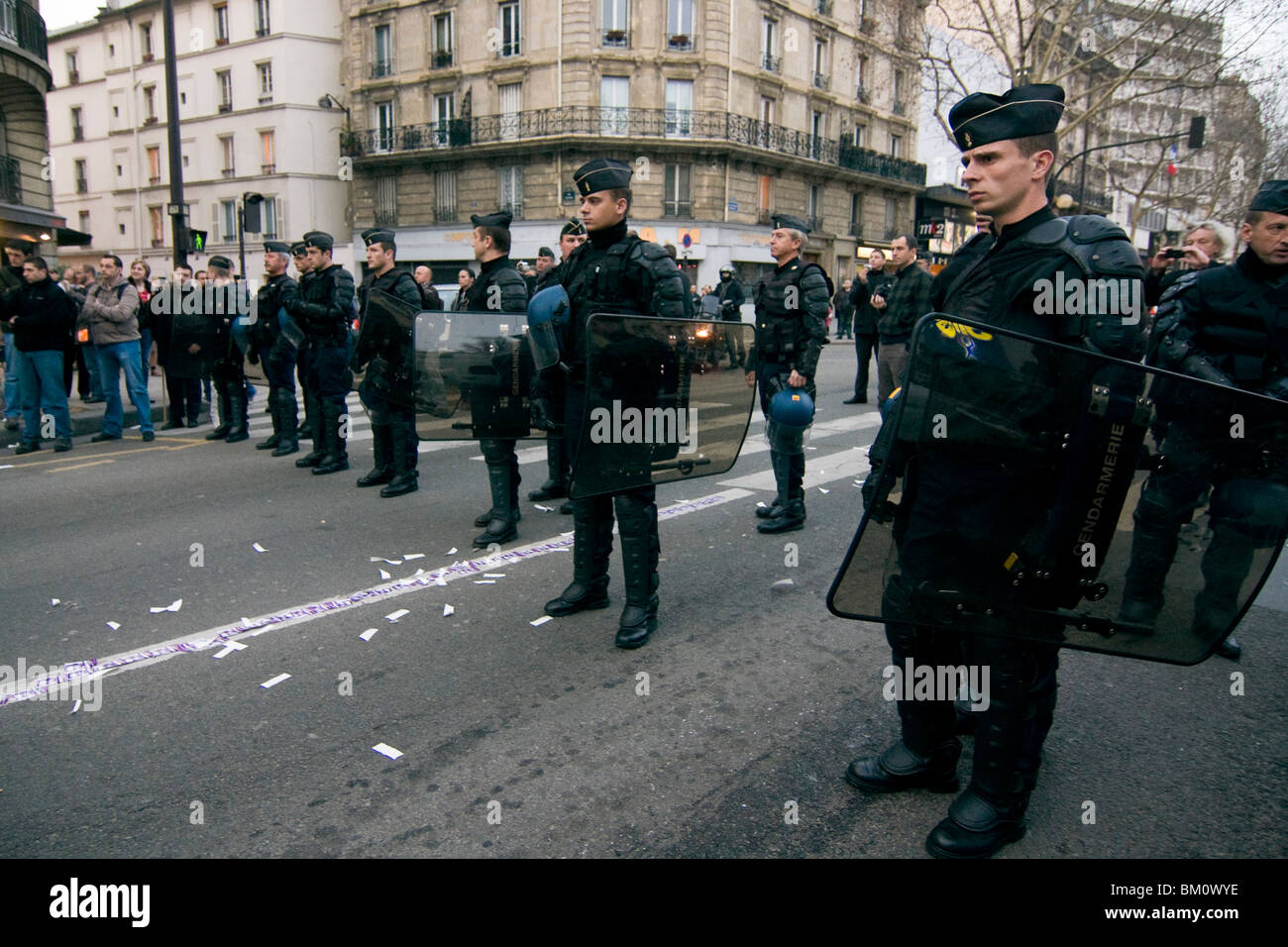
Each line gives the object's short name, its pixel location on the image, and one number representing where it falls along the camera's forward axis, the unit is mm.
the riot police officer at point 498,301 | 5734
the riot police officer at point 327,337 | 7602
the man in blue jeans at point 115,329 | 9664
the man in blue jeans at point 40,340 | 8672
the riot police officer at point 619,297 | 4066
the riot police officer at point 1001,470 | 2268
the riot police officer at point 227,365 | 9594
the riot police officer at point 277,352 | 8758
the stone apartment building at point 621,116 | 31891
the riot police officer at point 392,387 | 6957
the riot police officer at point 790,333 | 5980
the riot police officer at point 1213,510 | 2152
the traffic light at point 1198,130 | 22406
